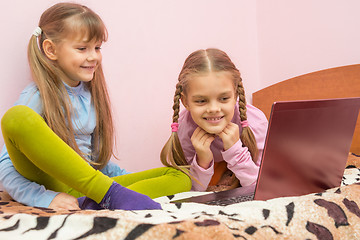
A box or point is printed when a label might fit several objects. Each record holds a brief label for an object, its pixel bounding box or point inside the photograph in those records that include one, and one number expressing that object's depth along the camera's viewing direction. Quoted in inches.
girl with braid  45.1
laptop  28.2
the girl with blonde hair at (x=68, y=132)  32.5
